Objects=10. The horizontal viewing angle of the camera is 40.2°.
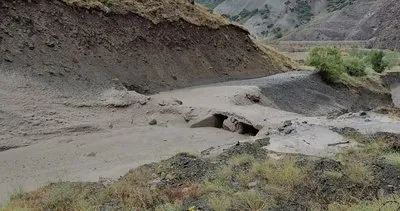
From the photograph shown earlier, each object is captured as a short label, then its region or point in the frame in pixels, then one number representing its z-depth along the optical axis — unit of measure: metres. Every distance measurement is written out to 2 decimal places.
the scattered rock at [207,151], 17.17
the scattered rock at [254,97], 29.29
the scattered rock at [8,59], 22.78
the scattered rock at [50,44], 24.92
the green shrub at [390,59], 65.25
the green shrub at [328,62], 42.12
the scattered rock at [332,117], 22.68
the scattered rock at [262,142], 16.86
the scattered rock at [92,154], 19.28
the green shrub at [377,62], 63.62
